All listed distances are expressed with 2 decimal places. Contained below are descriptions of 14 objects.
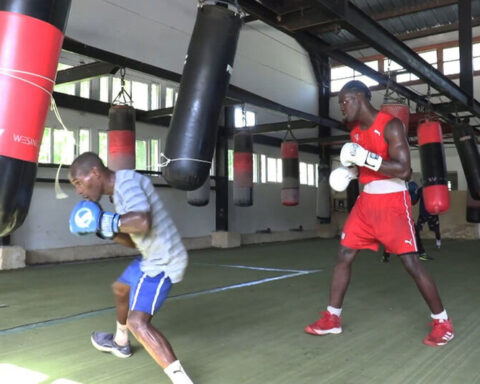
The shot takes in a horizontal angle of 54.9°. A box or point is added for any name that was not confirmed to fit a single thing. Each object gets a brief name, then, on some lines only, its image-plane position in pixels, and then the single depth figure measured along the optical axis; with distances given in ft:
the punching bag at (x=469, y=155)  21.06
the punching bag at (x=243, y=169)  26.63
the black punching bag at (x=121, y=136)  17.31
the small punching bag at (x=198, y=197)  23.70
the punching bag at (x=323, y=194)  36.88
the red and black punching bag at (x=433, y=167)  17.20
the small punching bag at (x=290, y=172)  30.30
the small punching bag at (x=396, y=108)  16.33
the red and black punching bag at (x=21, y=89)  5.44
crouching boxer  6.45
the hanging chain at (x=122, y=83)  17.37
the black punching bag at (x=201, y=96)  8.79
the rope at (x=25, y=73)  5.44
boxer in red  9.23
